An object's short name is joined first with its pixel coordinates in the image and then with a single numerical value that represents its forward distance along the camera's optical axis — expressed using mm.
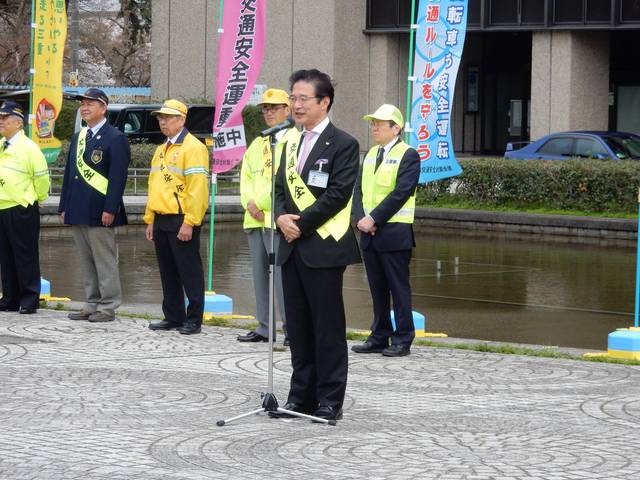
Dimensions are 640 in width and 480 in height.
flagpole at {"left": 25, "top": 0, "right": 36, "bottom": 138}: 14898
